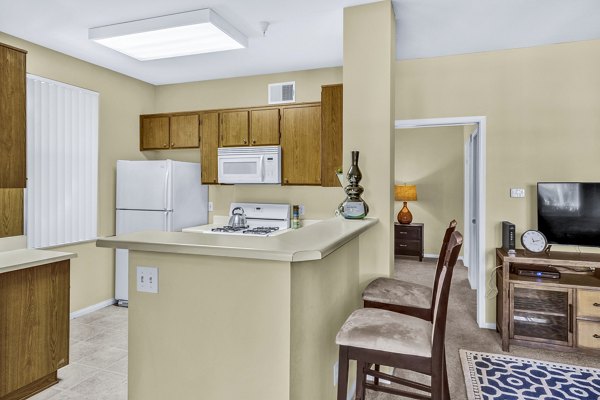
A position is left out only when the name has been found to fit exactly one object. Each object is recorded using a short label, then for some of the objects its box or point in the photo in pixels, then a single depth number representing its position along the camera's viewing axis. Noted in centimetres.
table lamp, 708
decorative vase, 246
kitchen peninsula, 149
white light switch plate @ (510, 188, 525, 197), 356
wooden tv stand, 303
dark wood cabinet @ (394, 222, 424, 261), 688
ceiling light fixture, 279
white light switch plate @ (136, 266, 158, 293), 167
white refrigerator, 412
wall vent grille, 432
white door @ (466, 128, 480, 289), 468
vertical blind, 351
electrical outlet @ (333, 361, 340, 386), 202
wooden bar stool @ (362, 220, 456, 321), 223
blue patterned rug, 247
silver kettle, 430
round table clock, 330
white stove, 412
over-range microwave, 407
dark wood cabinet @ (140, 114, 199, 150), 452
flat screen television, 324
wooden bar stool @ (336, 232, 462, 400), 159
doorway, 367
